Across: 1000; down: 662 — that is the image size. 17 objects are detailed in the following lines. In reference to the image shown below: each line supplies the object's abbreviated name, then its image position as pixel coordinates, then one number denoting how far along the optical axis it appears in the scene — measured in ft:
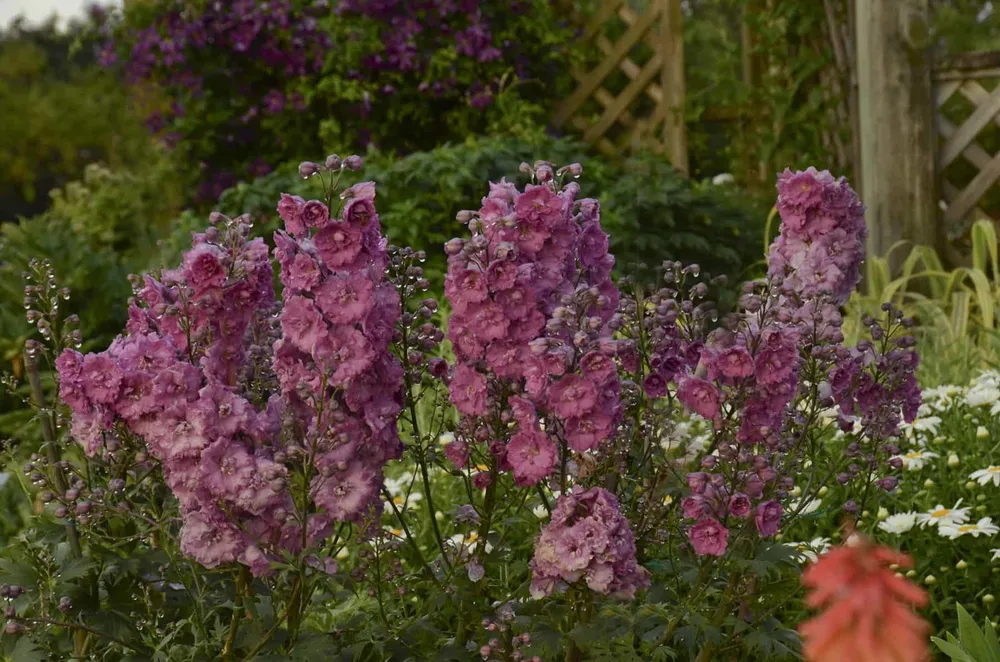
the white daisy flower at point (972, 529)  7.70
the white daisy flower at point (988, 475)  8.06
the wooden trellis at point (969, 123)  16.19
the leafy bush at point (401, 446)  5.05
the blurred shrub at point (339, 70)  22.04
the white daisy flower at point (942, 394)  9.97
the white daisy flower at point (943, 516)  7.86
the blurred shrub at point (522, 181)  16.85
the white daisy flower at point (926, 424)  9.14
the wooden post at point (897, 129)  15.79
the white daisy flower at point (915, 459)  8.75
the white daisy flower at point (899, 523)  7.98
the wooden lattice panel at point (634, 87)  21.86
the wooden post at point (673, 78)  21.80
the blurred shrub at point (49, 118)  53.31
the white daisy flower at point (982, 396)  9.43
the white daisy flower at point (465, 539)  5.93
